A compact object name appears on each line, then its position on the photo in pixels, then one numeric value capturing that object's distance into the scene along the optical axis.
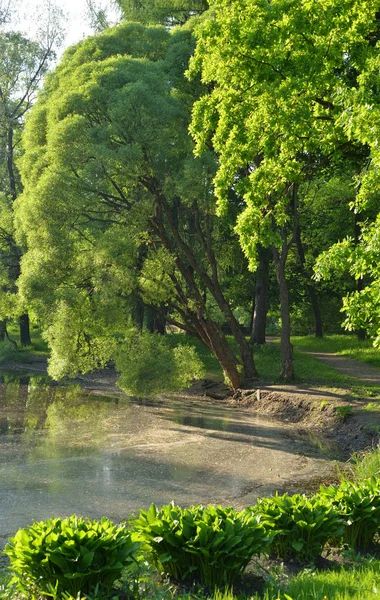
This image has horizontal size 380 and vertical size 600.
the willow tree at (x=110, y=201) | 22.25
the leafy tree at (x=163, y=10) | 27.56
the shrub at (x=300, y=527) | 6.75
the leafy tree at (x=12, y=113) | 38.81
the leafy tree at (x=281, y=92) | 13.17
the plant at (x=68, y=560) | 5.44
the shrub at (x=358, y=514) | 7.09
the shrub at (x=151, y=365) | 21.84
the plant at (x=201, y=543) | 5.98
